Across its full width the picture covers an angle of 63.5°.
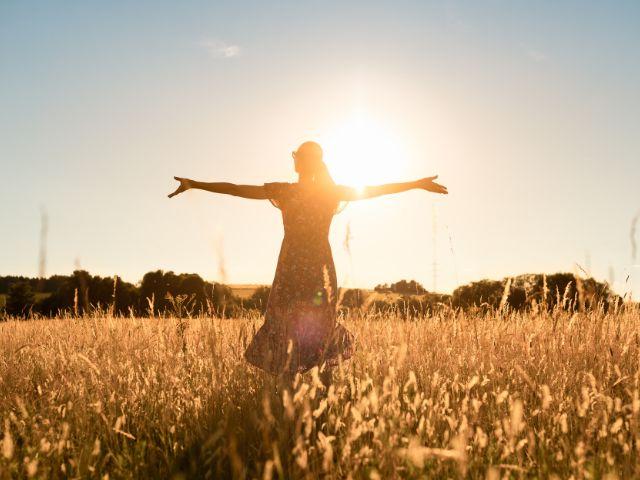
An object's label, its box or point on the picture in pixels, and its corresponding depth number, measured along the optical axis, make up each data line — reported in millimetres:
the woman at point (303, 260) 4047
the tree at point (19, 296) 32281
